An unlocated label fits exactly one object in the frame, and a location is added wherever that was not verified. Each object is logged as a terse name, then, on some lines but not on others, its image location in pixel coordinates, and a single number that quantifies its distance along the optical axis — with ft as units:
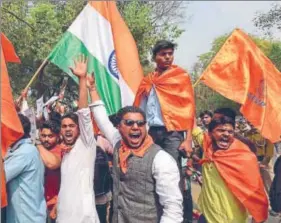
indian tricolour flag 10.33
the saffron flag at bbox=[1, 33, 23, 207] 6.61
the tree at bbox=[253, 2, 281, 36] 18.37
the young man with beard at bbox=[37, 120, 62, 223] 7.28
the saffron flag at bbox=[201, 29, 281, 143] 7.94
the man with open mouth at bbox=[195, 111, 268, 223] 7.04
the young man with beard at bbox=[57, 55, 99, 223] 6.78
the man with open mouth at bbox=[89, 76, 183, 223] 5.95
